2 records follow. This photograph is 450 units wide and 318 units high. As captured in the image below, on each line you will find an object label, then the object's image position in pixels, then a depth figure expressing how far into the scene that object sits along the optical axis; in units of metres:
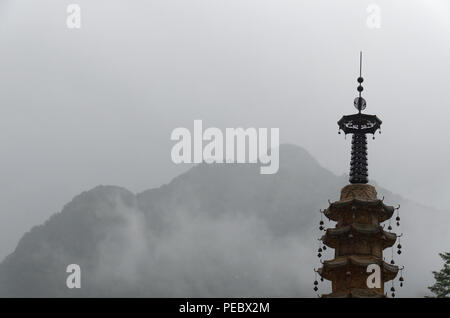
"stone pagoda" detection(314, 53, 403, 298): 46.75
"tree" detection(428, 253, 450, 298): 65.25
